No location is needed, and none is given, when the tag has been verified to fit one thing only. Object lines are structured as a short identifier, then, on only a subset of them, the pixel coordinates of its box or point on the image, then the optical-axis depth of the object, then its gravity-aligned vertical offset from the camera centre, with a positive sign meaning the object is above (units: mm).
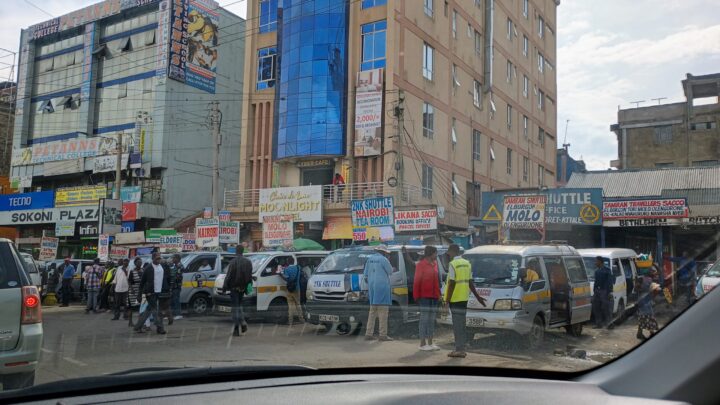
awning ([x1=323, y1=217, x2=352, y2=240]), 29156 +1280
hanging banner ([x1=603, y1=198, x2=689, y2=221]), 16000 +1751
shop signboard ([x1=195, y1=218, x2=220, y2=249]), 23031 +712
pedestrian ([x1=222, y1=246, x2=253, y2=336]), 12836 -576
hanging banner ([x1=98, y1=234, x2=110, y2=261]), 26250 +20
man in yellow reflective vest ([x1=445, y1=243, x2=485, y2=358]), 9445 -472
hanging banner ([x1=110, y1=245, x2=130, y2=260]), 25533 -192
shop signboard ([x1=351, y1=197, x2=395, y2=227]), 18812 +1395
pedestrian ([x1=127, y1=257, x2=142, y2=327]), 13443 -960
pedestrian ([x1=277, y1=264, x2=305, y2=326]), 14086 -778
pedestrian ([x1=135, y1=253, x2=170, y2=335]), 12873 -747
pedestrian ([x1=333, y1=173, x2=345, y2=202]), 30073 +3433
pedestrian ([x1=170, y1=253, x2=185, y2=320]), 15836 -844
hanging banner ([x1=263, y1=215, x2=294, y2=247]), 21328 +770
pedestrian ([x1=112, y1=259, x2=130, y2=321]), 14818 -1106
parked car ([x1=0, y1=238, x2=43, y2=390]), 5191 -695
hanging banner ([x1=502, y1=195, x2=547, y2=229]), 16938 +1351
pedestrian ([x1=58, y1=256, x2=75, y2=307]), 20458 -1195
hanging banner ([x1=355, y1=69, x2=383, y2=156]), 29744 +7190
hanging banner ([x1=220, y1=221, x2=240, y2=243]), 23750 +761
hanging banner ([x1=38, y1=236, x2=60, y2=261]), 27078 -138
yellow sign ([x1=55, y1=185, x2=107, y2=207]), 39062 +3497
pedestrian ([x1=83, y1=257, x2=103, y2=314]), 18145 -1203
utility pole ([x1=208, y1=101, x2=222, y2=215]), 26531 +4860
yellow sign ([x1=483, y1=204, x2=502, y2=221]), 20756 +1525
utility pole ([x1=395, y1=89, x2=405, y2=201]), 29228 +5473
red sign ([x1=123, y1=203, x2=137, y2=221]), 37375 +2308
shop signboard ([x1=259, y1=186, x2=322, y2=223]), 29641 +2592
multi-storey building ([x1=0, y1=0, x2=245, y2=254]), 39750 +9276
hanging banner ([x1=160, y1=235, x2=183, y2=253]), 26797 +334
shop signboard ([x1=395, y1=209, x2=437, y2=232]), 19469 +1192
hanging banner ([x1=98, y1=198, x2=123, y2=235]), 28125 +1526
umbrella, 23327 +319
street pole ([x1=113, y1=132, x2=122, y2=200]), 32062 +4529
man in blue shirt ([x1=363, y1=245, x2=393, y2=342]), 10141 -581
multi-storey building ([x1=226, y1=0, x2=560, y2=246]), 30031 +8502
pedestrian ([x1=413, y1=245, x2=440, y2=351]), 10125 -449
